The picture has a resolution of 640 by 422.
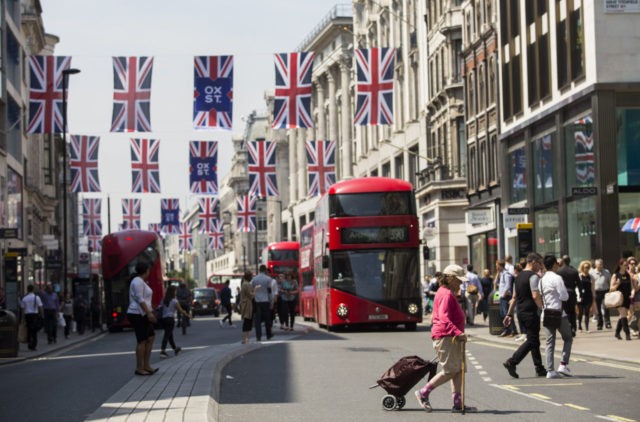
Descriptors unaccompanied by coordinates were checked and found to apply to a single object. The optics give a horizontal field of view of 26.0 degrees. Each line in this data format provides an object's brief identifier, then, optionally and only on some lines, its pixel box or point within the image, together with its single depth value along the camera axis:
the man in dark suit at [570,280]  28.41
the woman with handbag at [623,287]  28.56
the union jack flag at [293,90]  41.72
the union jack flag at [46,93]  41.09
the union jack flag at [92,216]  74.50
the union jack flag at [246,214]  84.38
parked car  84.72
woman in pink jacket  14.90
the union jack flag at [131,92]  39.25
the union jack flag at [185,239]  98.87
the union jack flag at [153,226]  103.28
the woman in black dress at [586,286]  32.19
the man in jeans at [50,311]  40.81
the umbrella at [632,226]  38.28
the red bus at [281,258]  67.88
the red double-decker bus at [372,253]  36.53
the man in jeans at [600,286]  33.12
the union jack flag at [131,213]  75.75
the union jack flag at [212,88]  39.84
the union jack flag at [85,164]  53.25
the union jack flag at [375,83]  43.56
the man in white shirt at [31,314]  36.03
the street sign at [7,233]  37.34
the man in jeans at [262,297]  31.27
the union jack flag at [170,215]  79.73
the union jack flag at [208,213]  87.69
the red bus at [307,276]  47.44
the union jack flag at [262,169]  63.08
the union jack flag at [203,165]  54.16
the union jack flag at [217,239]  95.07
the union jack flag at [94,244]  90.12
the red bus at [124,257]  48.72
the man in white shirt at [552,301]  19.50
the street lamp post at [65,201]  55.62
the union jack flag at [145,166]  51.25
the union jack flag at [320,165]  64.43
